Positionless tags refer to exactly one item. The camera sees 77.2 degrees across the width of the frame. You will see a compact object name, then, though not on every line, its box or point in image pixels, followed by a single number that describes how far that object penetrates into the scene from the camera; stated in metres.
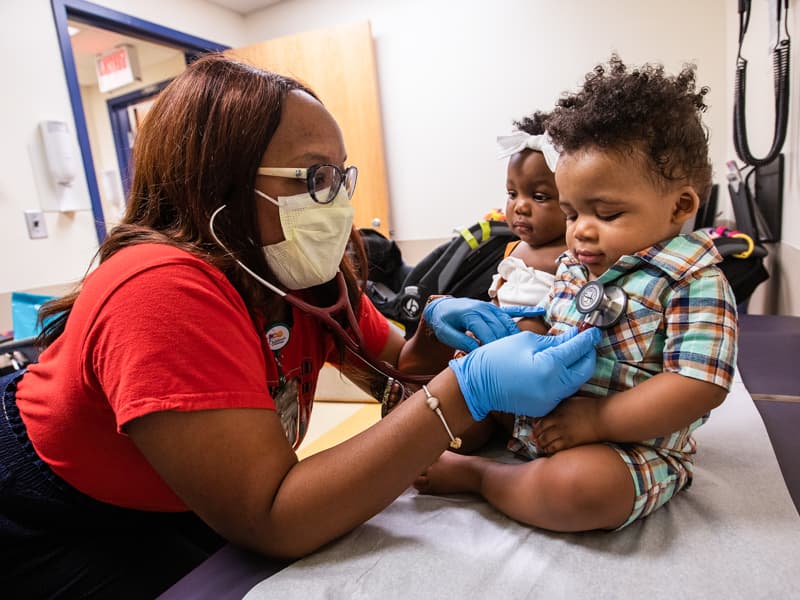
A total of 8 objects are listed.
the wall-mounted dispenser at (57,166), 2.67
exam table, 0.61
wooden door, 3.54
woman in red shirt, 0.62
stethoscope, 0.84
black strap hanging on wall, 1.60
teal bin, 1.95
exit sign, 4.43
